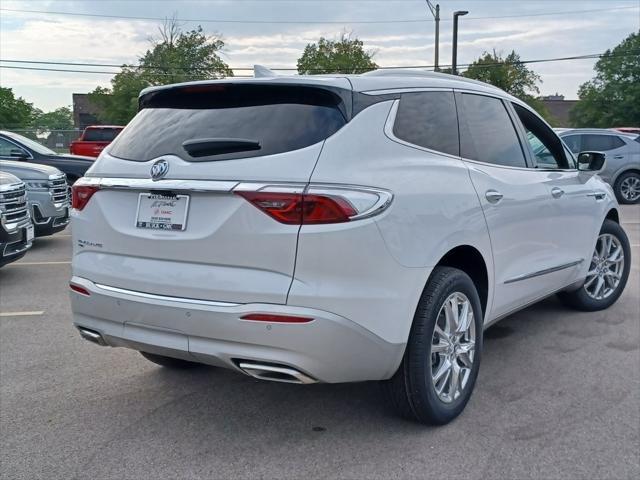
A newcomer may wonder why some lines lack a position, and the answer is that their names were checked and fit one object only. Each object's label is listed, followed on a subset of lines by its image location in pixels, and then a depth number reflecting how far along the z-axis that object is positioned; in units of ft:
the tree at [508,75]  156.46
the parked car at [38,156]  37.47
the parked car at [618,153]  52.01
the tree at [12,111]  102.22
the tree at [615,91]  192.85
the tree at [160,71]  167.22
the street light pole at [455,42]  102.89
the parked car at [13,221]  22.54
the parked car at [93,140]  68.49
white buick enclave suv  9.52
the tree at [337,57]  173.73
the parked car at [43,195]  30.73
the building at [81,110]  217.56
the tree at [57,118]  167.46
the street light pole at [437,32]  108.06
